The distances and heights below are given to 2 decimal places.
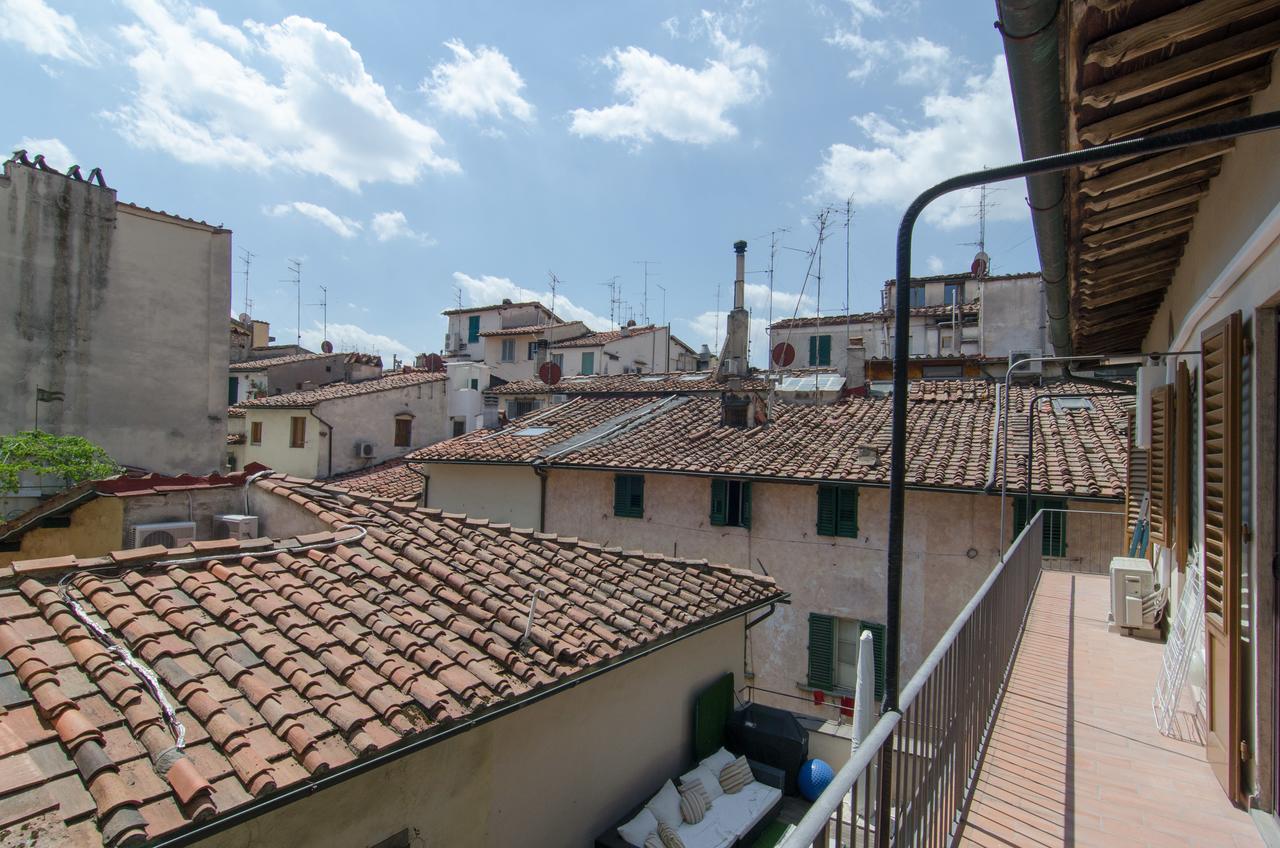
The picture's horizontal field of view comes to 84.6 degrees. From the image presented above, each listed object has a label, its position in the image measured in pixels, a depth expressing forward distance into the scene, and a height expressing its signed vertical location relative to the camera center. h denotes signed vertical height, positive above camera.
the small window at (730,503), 14.31 -1.34
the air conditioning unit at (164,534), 7.58 -1.19
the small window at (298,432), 25.41 -0.10
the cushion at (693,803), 7.16 -3.79
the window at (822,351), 32.95 +4.20
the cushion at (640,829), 6.70 -3.81
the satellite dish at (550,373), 28.38 +2.46
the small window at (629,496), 15.43 -1.32
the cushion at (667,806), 7.02 -3.77
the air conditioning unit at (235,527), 8.24 -1.17
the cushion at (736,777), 7.96 -3.90
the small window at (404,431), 27.70 +0.02
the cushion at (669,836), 6.63 -3.82
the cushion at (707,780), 7.61 -3.78
